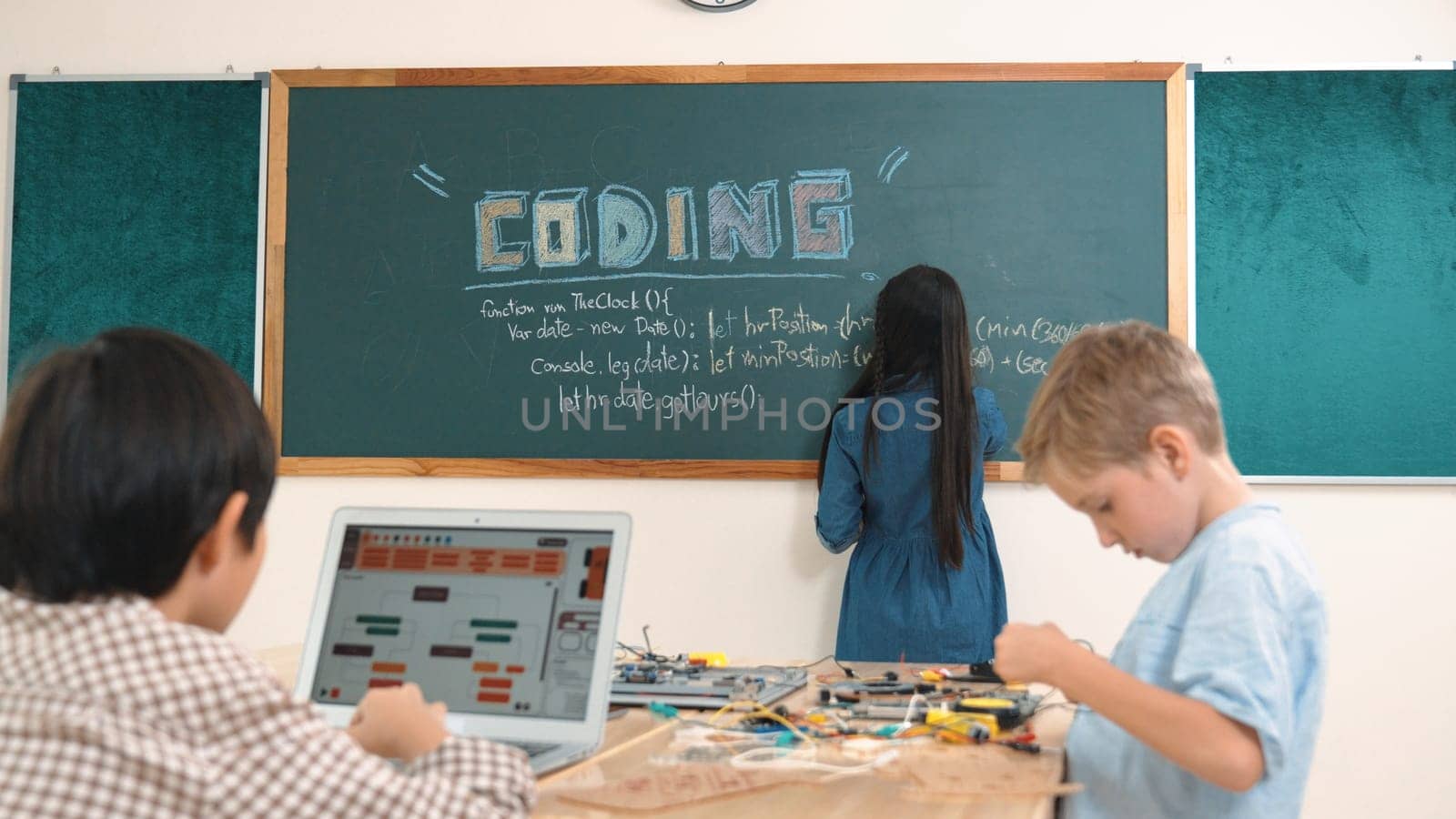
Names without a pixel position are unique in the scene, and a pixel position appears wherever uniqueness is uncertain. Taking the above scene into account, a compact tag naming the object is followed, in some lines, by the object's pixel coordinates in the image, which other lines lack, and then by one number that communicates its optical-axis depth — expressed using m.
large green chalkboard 3.19
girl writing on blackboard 2.69
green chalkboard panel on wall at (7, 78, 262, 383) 3.38
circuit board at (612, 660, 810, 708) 1.71
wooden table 1.19
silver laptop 1.37
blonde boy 1.16
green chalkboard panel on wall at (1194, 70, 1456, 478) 3.13
